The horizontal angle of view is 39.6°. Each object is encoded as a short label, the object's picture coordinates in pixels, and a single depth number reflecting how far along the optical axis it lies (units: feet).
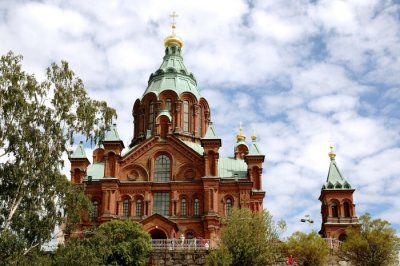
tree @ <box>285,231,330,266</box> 111.04
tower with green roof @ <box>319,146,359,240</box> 180.86
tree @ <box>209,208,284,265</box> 108.17
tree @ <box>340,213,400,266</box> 112.16
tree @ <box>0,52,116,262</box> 94.02
